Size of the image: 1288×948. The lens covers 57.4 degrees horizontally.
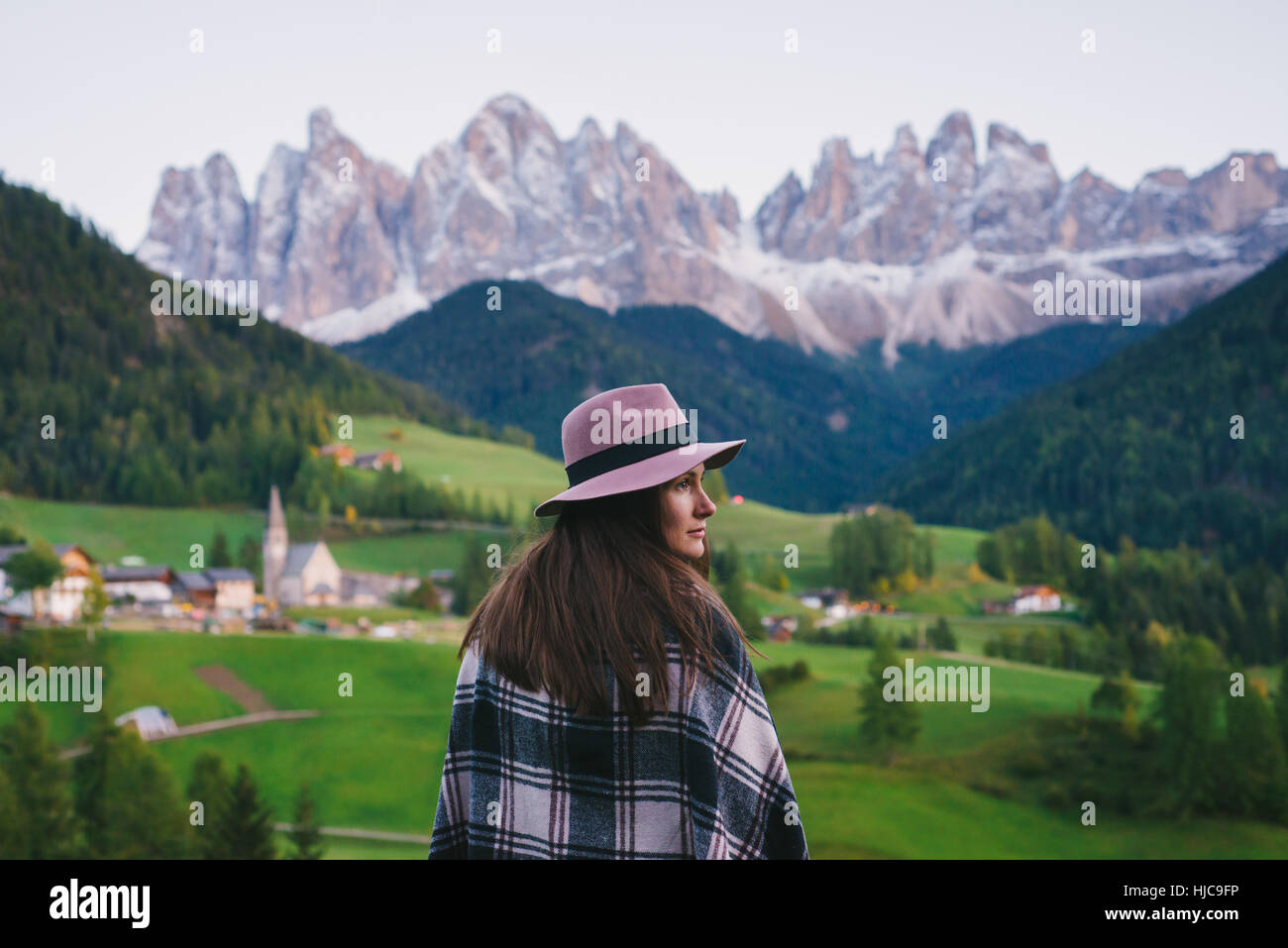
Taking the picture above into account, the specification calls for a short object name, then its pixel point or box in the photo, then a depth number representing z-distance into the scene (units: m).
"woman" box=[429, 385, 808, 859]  3.21
